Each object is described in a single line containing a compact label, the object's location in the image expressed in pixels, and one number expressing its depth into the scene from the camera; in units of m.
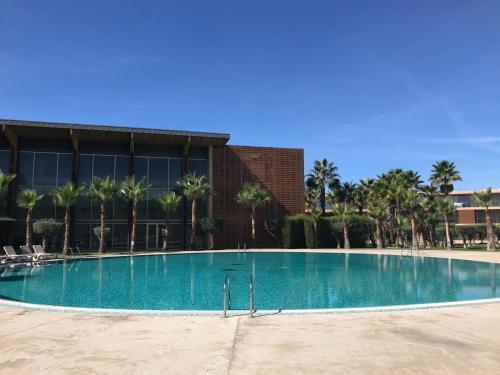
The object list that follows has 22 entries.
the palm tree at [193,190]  31.12
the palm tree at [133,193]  29.25
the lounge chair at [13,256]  18.67
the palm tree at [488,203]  31.66
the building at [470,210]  58.53
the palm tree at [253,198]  32.88
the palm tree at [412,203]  34.88
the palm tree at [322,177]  41.69
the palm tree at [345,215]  34.25
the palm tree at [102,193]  27.67
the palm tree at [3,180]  22.05
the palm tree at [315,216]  34.22
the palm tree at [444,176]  40.22
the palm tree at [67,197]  25.58
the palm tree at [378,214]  35.97
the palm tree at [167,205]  30.48
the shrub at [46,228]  24.84
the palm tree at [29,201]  24.06
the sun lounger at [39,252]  20.29
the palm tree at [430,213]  37.50
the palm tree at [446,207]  35.94
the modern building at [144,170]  30.03
